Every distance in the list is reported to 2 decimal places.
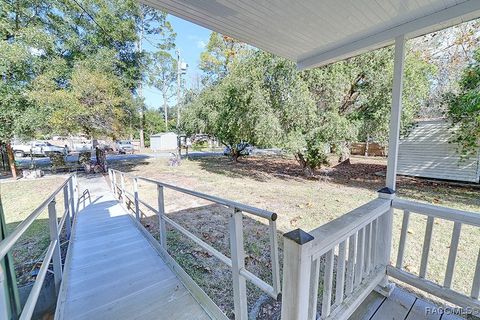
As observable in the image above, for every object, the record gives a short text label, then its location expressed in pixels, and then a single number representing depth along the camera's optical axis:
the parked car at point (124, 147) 20.86
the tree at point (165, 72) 14.45
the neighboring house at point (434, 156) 6.91
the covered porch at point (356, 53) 1.44
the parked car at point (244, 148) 13.95
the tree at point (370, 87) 6.00
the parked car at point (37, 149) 17.53
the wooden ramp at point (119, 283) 1.68
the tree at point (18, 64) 7.57
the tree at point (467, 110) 4.73
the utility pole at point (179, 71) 17.17
